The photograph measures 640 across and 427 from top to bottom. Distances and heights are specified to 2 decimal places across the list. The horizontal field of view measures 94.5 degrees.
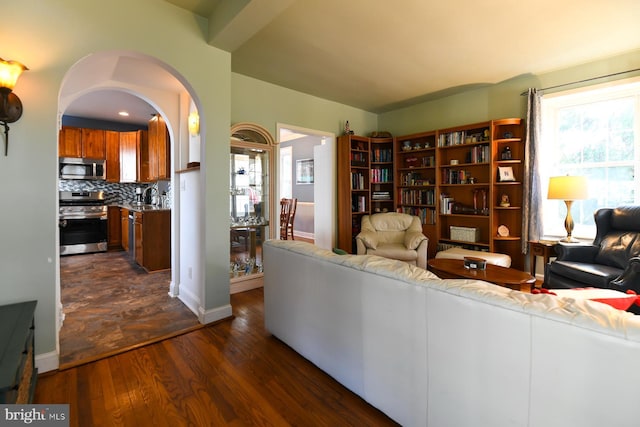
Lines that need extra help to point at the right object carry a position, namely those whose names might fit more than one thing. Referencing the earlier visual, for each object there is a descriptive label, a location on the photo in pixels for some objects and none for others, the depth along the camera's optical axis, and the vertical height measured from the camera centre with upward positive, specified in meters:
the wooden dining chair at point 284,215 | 5.82 -0.24
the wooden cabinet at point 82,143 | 5.55 +1.15
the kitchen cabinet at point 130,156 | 5.74 +0.92
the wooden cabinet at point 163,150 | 4.45 +0.80
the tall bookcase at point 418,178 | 4.73 +0.42
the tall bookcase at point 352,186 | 4.84 +0.29
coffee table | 2.46 -0.62
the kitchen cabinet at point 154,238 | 4.34 -0.53
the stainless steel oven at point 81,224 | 5.38 -0.40
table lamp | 3.34 +0.15
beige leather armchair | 3.79 -0.47
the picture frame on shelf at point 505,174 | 4.04 +0.41
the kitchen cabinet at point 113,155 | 5.93 +0.95
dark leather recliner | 2.64 -0.50
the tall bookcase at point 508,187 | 4.01 +0.23
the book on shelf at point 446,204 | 4.58 -0.01
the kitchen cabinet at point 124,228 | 5.49 -0.49
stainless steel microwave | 5.62 +0.66
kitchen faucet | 6.21 +0.16
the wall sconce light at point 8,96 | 1.64 +0.62
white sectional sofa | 0.86 -0.54
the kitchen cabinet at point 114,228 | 5.96 -0.51
